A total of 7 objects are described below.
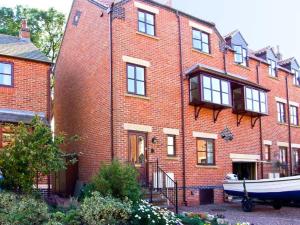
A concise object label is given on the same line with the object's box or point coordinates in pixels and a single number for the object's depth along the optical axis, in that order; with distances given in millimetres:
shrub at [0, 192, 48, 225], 6363
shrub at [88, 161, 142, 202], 9060
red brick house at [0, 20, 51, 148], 11829
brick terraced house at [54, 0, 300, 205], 12491
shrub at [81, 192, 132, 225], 6843
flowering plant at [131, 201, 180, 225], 7305
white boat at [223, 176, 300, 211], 11280
